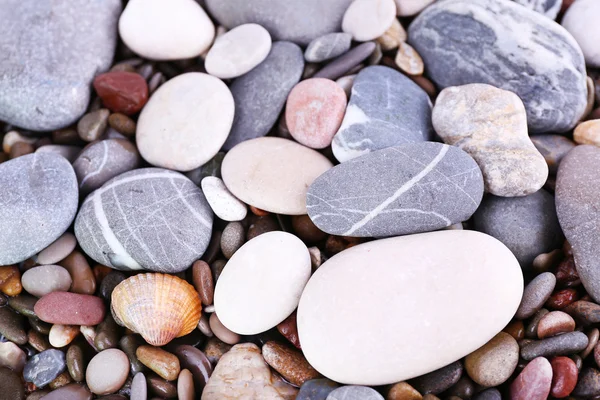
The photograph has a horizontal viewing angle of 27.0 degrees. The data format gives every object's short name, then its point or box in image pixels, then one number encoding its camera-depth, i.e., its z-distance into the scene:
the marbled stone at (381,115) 0.43
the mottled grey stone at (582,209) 0.41
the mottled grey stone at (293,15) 0.45
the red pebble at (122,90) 0.44
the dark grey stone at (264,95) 0.44
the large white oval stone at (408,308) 0.39
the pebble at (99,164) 0.44
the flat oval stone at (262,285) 0.41
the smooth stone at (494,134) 0.42
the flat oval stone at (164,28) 0.45
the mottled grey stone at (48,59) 0.44
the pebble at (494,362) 0.40
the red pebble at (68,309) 0.41
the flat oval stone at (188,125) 0.43
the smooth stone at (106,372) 0.41
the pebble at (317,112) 0.43
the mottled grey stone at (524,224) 0.42
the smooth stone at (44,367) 0.41
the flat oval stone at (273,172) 0.42
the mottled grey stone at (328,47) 0.44
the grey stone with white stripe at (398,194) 0.41
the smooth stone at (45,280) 0.42
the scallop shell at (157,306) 0.41
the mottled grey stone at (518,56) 0.43
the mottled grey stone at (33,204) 0.42
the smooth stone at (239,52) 0.44
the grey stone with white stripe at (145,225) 0.42
